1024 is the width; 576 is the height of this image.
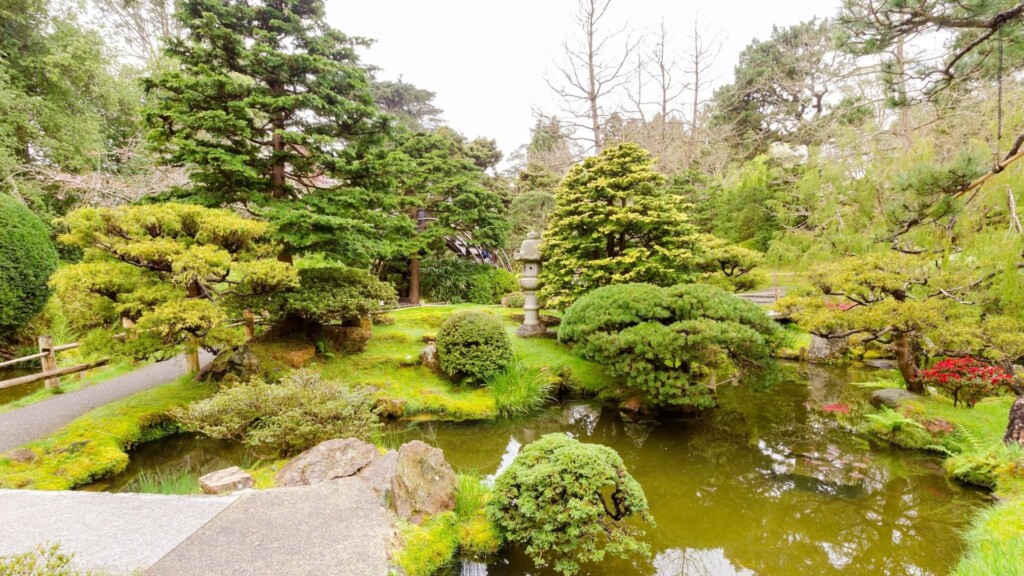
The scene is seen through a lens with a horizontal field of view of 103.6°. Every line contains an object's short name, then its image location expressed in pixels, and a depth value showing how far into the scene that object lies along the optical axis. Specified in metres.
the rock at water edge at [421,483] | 3.32
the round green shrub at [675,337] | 5.33
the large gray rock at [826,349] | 8.99
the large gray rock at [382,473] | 3.55
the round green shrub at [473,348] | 6.59
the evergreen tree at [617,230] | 8.13
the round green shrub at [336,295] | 6.32
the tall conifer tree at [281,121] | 5.77
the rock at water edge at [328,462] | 3.79
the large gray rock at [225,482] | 3.57
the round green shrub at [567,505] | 2.97
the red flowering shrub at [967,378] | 4.88
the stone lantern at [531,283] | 9.09
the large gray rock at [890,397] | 5.69
